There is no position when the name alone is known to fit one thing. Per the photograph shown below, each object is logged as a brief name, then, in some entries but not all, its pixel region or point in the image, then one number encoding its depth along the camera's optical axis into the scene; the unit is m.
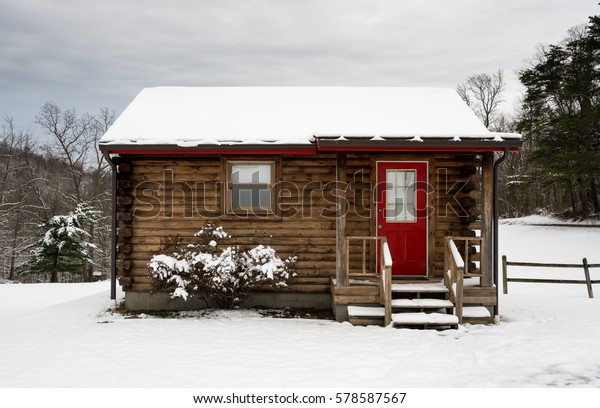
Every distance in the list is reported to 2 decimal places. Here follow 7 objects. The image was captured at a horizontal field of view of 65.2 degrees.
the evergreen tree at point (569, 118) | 24.30
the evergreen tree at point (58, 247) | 21.84
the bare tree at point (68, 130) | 30.61
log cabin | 9.88
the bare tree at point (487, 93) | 39.44
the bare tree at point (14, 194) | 31.02
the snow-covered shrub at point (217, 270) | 9.11
